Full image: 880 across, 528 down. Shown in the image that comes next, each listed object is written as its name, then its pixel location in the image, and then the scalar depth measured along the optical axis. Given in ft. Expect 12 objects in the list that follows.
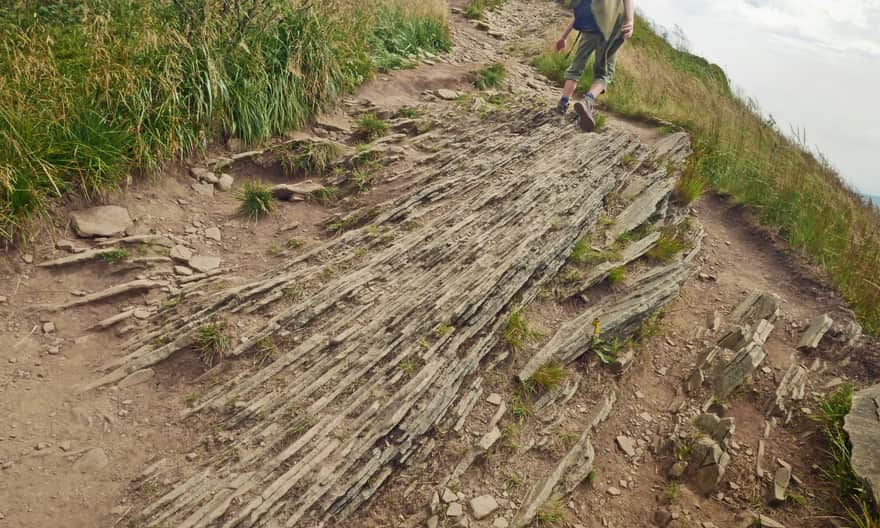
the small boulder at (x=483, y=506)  10.87
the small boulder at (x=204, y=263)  15.72
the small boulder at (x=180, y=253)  15.76
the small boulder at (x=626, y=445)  13.15
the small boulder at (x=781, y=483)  11.82
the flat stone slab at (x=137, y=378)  12.40
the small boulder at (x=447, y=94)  27.73
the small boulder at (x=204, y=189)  18.45
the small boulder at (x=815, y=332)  16.24
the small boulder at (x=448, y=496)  11.02
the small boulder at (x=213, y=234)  17.02
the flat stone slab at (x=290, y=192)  19.26
